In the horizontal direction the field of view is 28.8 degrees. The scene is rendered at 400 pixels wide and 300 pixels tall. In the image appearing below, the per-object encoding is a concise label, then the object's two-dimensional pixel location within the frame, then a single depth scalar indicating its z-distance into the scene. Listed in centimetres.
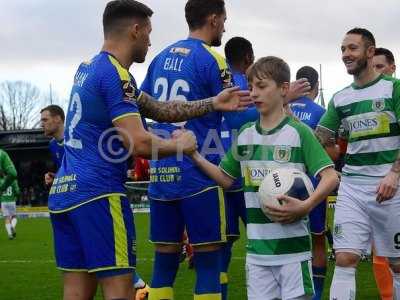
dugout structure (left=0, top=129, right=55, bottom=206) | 3988
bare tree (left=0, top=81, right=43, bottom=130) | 7500
